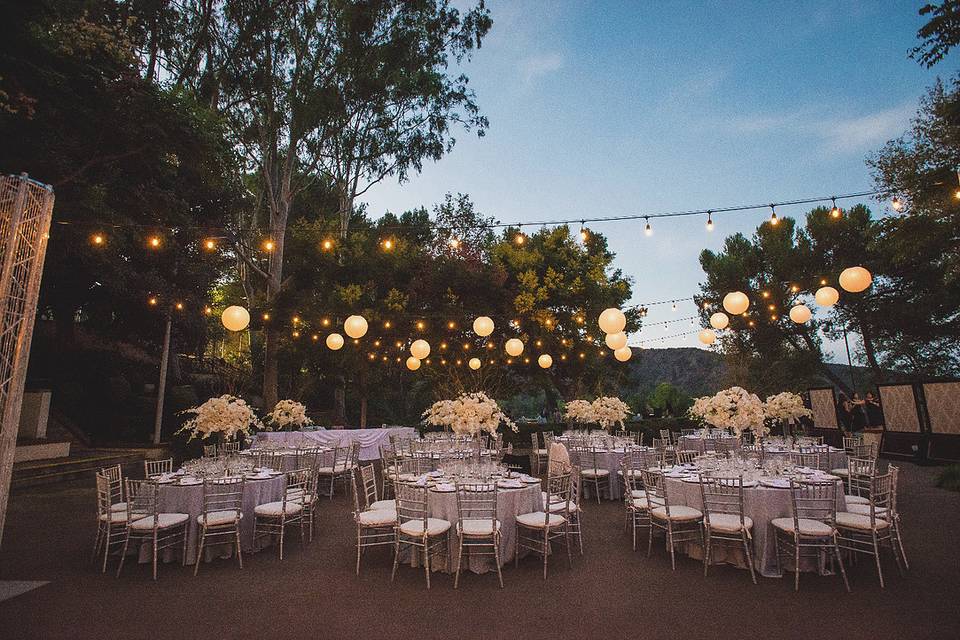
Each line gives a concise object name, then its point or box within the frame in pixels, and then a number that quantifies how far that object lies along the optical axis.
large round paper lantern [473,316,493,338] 8.41
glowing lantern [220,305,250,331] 6.89
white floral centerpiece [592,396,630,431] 9.14
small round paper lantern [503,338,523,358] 9.60
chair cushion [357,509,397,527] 4.74
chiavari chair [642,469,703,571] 4.67
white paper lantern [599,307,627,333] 7.37
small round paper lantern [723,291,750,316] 6.85
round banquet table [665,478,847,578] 4.36
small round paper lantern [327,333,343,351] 9.95
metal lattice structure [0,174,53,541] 3.39
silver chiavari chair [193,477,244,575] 4.70
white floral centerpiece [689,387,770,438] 5.91
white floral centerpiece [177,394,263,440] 5.85
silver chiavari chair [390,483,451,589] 4.33
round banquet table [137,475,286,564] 4.83
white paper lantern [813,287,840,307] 6.68
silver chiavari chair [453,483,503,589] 4.29
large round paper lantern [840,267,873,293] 5.55
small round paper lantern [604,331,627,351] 8.60
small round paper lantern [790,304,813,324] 7.59
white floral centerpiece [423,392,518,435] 5.71
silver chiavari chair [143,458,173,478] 6.04
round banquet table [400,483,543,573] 4.55
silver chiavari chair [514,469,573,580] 4.61
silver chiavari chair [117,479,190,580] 4.52
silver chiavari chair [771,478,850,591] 4.11
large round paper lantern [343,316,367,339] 8.10
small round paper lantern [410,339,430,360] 9.49
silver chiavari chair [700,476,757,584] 4.34
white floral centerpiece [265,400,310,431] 9.09
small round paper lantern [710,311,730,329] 8.50
